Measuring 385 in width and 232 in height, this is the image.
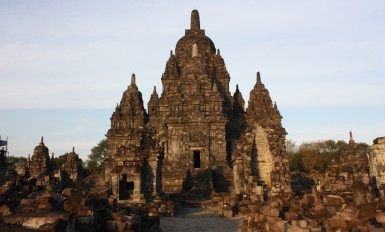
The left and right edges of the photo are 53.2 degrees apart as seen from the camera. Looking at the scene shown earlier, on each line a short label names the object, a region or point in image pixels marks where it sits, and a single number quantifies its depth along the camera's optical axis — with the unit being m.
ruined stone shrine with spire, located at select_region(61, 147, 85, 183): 33.53
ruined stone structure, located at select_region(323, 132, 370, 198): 18.50
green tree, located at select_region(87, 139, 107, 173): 55.80
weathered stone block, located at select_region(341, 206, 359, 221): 7.83
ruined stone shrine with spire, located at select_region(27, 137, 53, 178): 32.42
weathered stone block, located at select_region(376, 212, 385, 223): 7.54
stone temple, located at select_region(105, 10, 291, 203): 18.09
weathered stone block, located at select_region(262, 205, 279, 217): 9.00
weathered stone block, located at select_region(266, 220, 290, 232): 7.66
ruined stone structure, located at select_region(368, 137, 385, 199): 10.96
